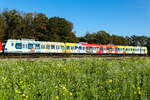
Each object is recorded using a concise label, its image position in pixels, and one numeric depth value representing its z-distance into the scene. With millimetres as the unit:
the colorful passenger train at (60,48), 24528
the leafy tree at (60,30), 60444
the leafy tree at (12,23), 53062
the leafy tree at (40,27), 57591
